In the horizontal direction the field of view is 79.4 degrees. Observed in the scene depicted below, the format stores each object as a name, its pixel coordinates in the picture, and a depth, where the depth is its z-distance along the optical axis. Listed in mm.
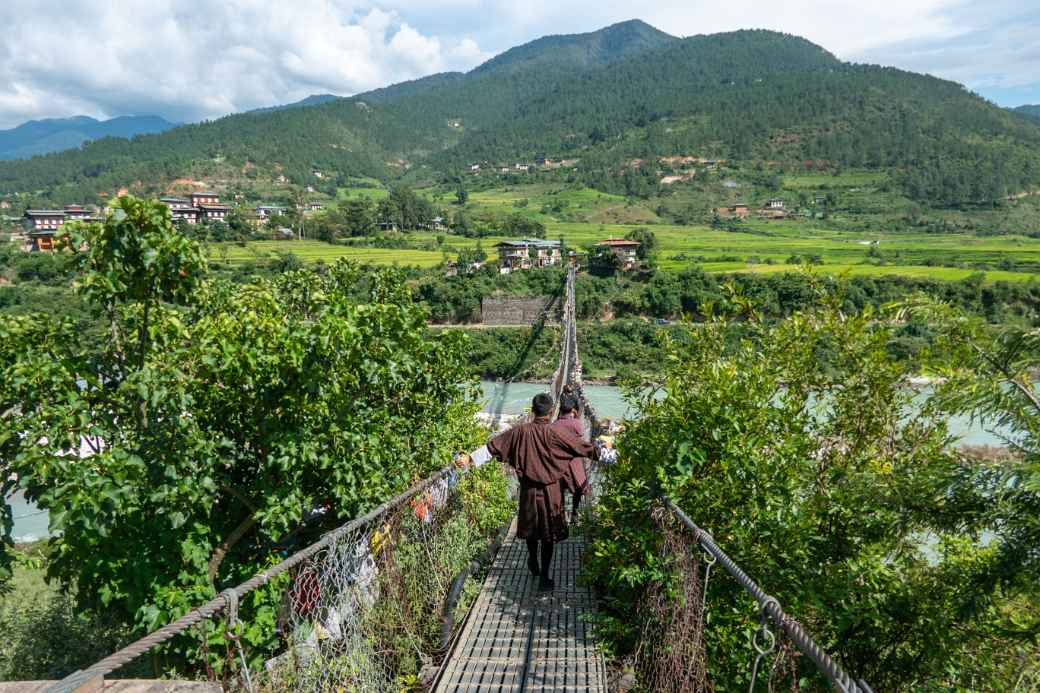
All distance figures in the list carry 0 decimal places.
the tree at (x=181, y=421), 2361
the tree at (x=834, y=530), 2016
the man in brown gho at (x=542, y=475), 2629
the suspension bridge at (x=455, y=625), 1746
